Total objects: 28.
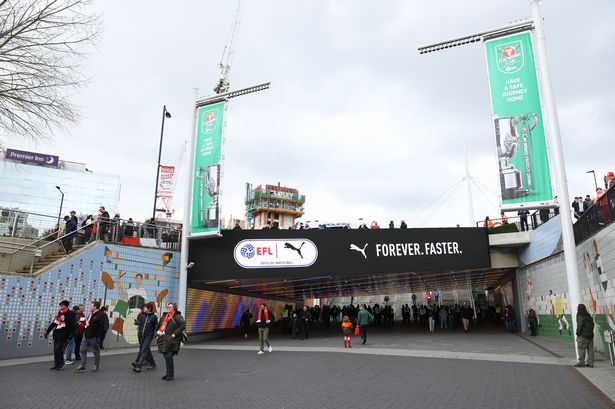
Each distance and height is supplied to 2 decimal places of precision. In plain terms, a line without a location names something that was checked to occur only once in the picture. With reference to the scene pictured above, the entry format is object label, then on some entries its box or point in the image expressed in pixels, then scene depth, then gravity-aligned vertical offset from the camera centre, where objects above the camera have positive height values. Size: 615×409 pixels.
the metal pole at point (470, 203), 42.00 +9.61
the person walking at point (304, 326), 21.91 -0.86
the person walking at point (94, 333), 11.17 -0.64
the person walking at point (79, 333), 13.12 -0.78
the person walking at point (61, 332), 11.44 -0.63
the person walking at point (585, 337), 10.88 -0.66
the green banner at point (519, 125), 13.80 +5.64
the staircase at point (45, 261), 16.52 +1.68
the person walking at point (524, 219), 21.25 +4.17
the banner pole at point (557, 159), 13.12 +4.42
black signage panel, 20.38 +2.46
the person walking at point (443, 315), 27.45 -0.42
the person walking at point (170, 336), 9.81 -0.62
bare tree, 11.99 +6.55
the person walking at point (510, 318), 23.70 -0.47
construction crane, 46.78 +25.89
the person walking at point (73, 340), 12.04 -0.95
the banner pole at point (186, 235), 20.12 +3.19
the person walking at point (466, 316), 24.64 -0.40
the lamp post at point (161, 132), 29.09 +11.80
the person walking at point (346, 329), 17.08 -0.78
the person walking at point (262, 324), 15.16 -0.54
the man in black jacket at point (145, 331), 11.22 -0.59
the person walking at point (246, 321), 24.25 -0.74
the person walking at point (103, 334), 11.62 -0.69
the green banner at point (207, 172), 19.70 +5.88
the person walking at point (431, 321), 24.17 -0.66
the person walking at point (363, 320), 18.36 -0.48
